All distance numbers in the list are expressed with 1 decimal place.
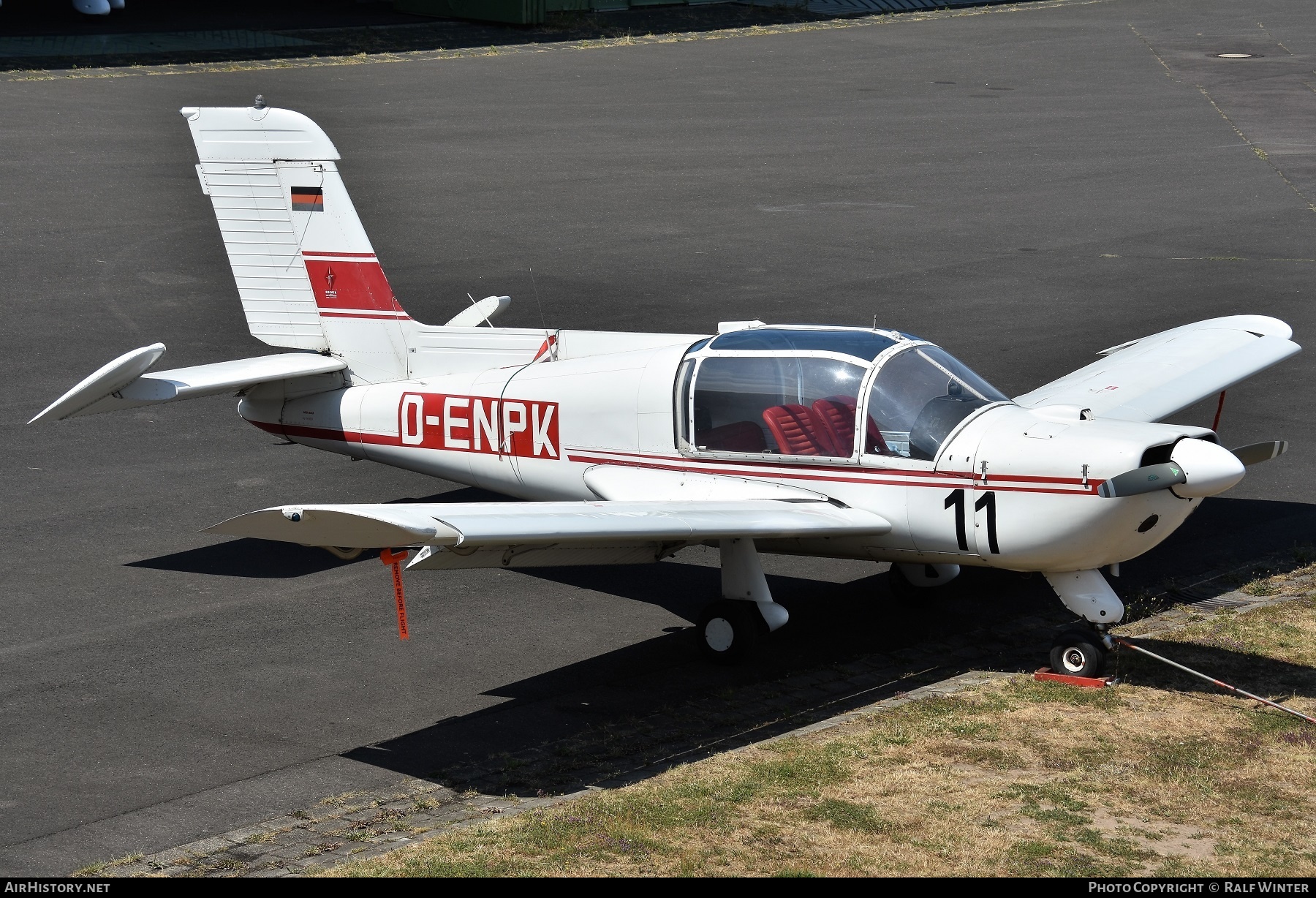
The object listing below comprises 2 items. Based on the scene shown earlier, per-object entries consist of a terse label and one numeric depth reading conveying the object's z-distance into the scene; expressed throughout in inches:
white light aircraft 746.2
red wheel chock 792.9
